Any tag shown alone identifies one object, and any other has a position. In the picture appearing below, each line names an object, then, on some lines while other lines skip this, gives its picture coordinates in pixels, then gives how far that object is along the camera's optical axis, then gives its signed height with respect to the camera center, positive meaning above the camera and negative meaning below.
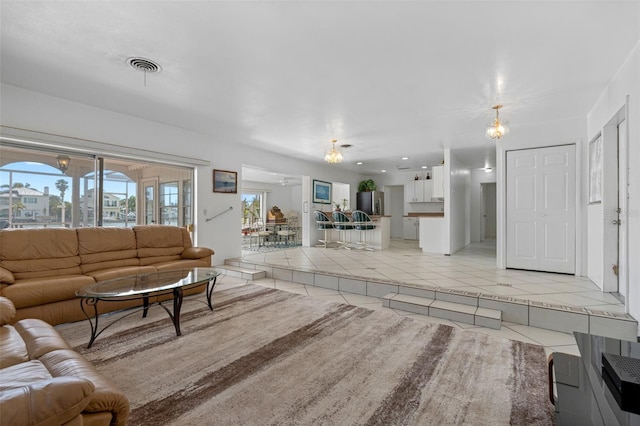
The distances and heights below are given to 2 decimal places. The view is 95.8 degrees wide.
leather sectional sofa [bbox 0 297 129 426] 0.88 -0.69
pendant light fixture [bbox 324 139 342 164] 5.64 +1.11
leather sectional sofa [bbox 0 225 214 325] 2.70 -0.59
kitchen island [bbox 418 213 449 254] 6.72 -0.45
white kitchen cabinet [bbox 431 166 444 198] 7.05 +0.78
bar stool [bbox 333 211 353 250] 7.36 -0.23
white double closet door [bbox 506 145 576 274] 4.33 +0.07
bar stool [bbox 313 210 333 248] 7.78 -0.28
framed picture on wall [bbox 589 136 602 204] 3.59 +0.57
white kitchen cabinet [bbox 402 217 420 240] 9.76 -0.53
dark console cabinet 1.12 -0.76
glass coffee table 2.41 -0.69
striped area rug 1.59 -1.11
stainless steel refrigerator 9.66 +0.38
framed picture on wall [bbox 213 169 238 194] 5.56 +0.62
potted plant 10.04 +0.95
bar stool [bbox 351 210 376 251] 7.13 -0.22
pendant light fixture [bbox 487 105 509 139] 3.67 +1.07
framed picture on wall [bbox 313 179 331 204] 8.23 +0.62
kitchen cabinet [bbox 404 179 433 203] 9.02 +0.72
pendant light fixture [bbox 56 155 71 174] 3.86 +0.68
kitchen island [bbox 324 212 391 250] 7.44 -0.57
